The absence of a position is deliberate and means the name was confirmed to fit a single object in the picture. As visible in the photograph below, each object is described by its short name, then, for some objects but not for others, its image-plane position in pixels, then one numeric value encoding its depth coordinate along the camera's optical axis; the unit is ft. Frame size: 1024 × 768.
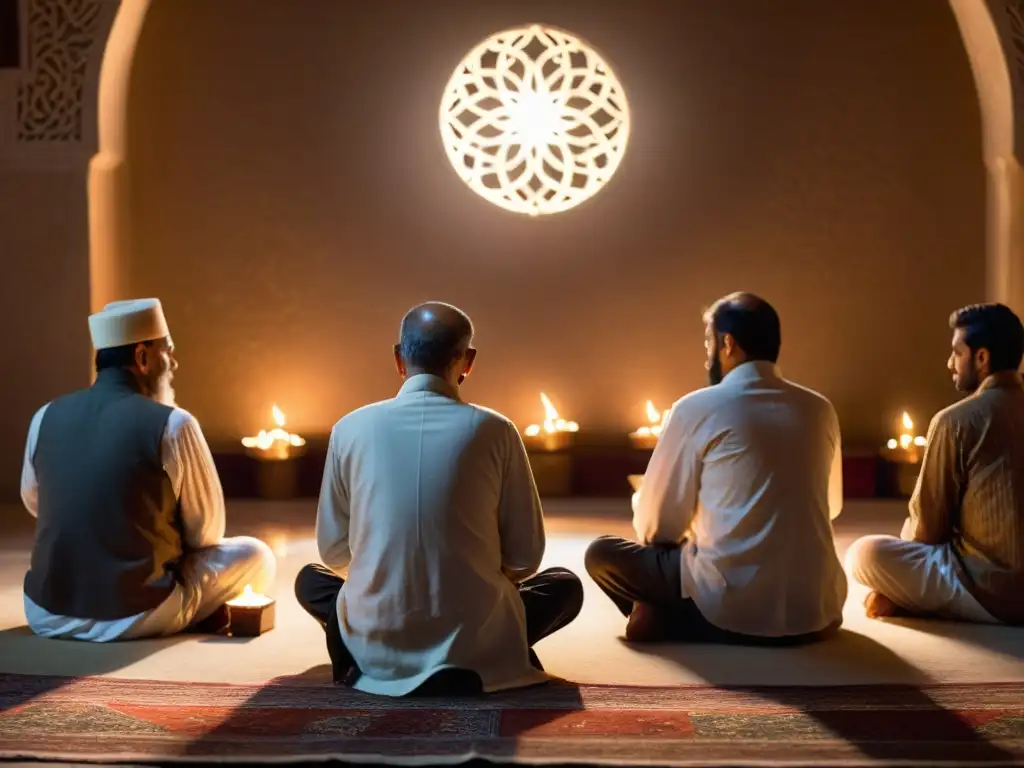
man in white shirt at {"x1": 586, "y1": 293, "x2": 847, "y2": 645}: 11.46
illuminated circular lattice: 23.58
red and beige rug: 8.59
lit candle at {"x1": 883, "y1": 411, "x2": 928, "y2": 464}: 21.99
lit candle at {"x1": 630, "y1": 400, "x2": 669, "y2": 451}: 22.39
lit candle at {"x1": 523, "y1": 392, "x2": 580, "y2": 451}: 22.48
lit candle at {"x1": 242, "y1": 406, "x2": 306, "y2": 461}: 22.27
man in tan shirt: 12.23
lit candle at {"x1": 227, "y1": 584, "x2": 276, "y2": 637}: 12.37
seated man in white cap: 11.64
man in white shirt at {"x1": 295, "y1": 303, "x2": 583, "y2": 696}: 9.87
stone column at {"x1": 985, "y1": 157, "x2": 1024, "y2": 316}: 21.66
